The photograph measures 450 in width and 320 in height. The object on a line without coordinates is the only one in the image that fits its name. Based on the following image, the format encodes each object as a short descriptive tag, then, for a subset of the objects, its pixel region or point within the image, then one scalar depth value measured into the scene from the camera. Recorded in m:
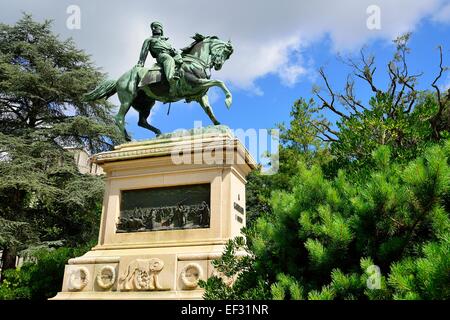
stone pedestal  8.87
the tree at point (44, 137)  21.52
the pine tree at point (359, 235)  3.30
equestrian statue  10.99
